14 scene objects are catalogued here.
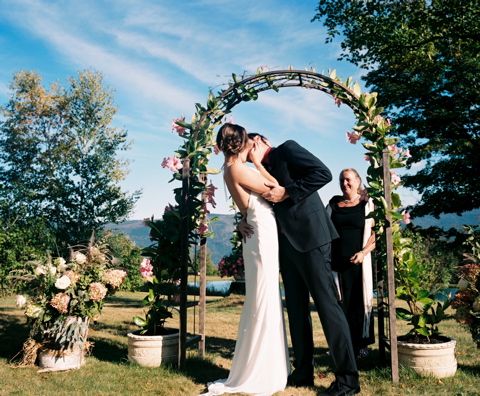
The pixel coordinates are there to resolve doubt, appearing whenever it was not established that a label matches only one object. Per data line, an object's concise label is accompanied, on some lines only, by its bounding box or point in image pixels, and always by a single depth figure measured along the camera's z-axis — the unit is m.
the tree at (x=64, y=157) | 18.69
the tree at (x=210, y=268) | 27.69
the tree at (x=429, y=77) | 13.06
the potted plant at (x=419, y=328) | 4.18
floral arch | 4.39
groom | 3.66
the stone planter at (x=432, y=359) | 4.16
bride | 3.77
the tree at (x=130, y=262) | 17.33
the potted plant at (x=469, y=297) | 4.35
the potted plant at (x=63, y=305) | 4.66
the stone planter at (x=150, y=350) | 4.65
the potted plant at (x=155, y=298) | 4.94
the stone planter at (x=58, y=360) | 4.64
